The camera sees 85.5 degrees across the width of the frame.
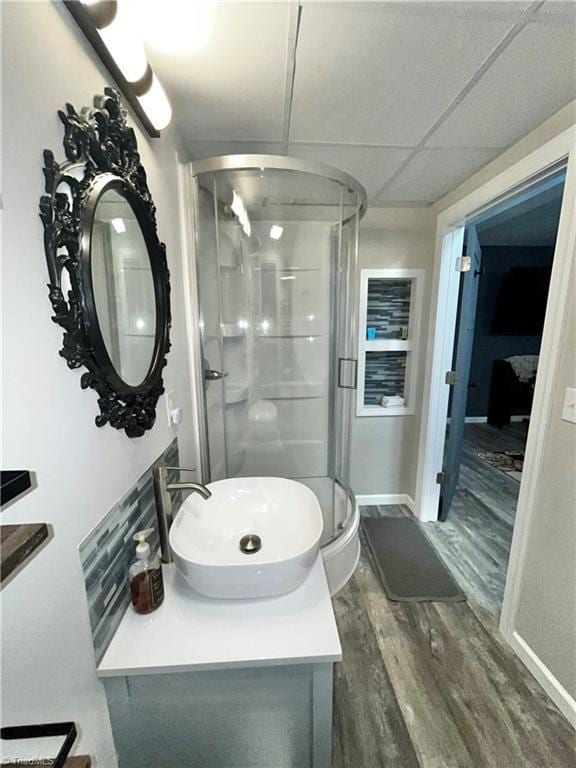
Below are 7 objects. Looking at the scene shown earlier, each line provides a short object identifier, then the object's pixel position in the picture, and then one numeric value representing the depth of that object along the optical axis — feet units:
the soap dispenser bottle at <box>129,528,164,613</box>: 2.81
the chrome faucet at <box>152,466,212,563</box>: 3.35
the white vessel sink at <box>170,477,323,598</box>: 2.77
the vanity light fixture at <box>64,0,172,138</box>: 2.28
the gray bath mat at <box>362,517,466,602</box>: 5.78
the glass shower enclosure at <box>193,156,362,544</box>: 5.63
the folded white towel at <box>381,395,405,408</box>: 8.18
